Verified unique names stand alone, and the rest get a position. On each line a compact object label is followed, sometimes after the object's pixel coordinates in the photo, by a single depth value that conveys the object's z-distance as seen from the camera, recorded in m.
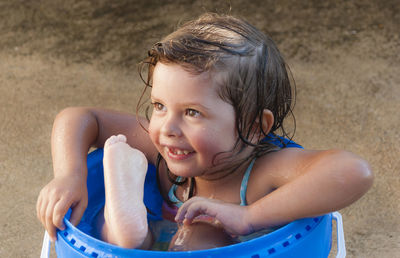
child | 1.35
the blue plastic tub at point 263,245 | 1.30
